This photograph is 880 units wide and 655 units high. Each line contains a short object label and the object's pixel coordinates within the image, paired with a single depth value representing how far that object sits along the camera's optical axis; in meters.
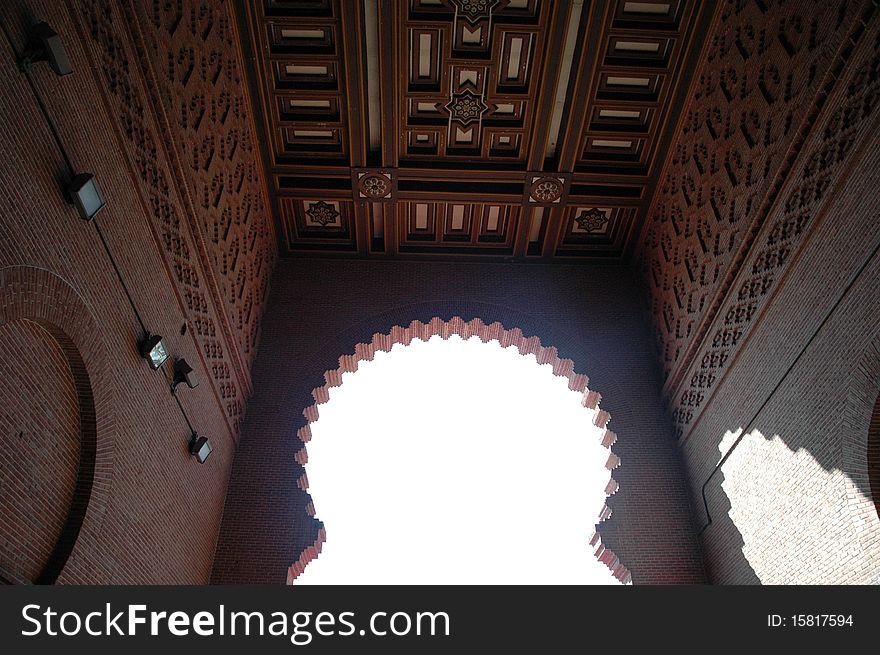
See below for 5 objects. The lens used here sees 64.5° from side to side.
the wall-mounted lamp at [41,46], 3.40
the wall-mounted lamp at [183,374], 5.45
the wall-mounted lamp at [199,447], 5.85
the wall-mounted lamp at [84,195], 3.85
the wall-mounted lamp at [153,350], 4.87
